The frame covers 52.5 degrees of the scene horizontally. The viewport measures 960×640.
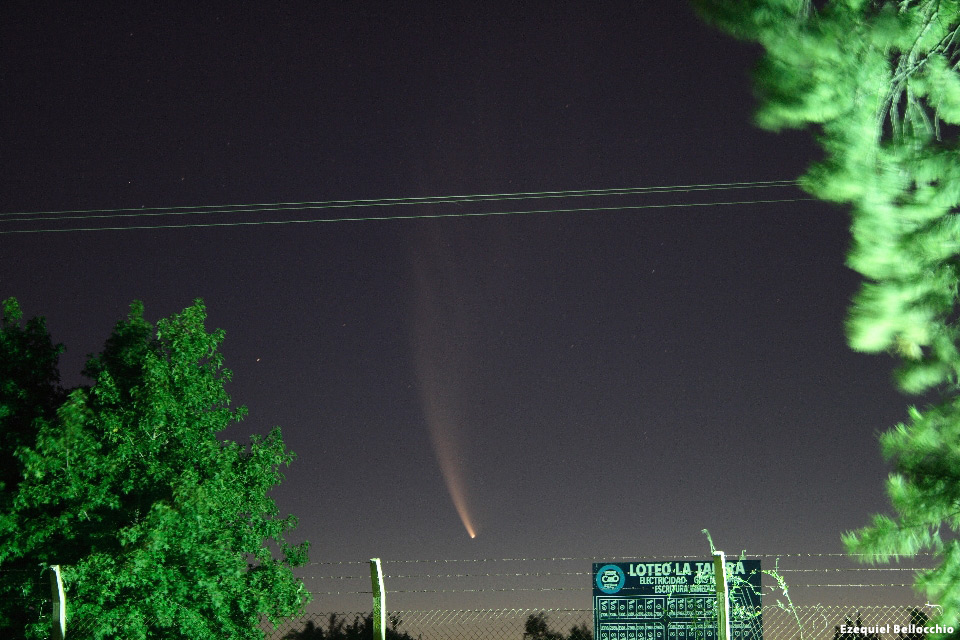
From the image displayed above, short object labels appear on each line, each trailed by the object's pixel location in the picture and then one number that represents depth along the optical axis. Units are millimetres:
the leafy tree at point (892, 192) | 5281
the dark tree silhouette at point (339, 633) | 11417
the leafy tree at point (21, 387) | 22281
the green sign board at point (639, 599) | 17734
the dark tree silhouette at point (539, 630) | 8719
